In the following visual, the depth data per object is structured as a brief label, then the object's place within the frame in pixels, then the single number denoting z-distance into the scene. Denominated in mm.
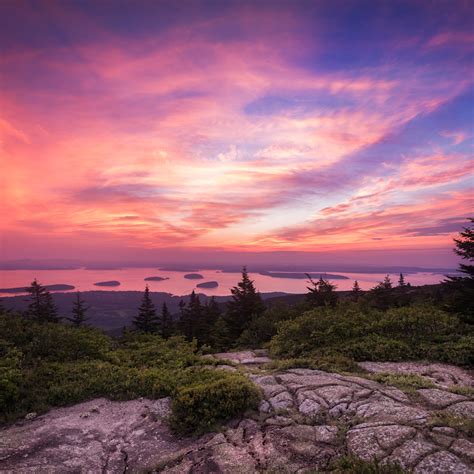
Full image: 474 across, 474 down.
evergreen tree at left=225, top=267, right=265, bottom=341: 31172
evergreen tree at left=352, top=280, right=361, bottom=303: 39300
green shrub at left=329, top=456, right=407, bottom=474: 4969
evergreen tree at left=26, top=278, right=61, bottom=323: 32125
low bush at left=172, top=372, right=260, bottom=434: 7730
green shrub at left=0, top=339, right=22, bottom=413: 8828
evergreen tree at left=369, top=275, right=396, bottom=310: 26984
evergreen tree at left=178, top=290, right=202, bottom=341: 34219
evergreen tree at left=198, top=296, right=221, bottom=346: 30778
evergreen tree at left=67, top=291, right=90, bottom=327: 39969
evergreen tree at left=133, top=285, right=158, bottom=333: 38250
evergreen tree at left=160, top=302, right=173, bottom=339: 39906
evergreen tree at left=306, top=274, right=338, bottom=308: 28094
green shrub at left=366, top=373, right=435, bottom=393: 8828
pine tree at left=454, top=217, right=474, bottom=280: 14655
